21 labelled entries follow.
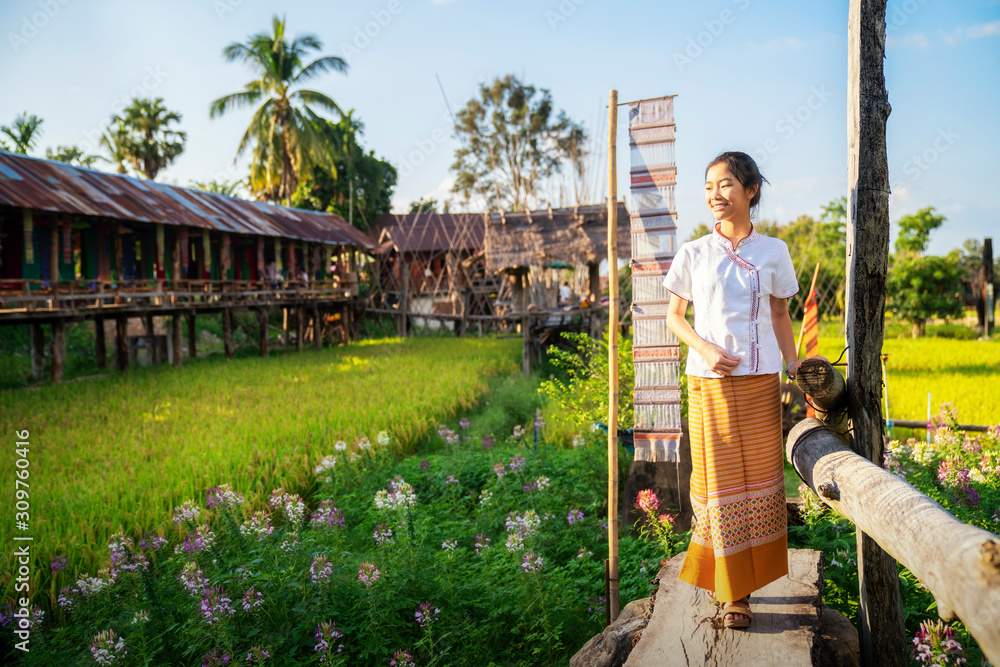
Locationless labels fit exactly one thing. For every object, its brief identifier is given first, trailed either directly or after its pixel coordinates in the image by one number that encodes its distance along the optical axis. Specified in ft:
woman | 7.41
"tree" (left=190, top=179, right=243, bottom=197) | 75.66
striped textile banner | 9.05
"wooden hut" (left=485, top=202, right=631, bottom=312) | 38.01
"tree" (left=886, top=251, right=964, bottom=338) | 49.31
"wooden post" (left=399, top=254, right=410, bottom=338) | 63.26
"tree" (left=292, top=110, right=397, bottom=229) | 74.23
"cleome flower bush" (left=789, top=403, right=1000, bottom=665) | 9.02
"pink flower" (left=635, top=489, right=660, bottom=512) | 10.39
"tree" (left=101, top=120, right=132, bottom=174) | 76.74
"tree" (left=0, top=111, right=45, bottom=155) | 63.10
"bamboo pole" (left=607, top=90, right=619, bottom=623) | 8.53
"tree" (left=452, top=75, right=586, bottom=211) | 83.30
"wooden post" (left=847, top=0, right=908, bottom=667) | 7.05
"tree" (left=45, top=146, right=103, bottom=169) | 76.48
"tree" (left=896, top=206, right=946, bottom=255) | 58.85
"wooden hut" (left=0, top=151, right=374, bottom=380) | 33.27
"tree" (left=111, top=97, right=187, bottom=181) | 77.56
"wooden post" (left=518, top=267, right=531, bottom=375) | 36.60
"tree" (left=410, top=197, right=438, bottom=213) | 98.43
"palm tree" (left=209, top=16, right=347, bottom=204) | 66.23
